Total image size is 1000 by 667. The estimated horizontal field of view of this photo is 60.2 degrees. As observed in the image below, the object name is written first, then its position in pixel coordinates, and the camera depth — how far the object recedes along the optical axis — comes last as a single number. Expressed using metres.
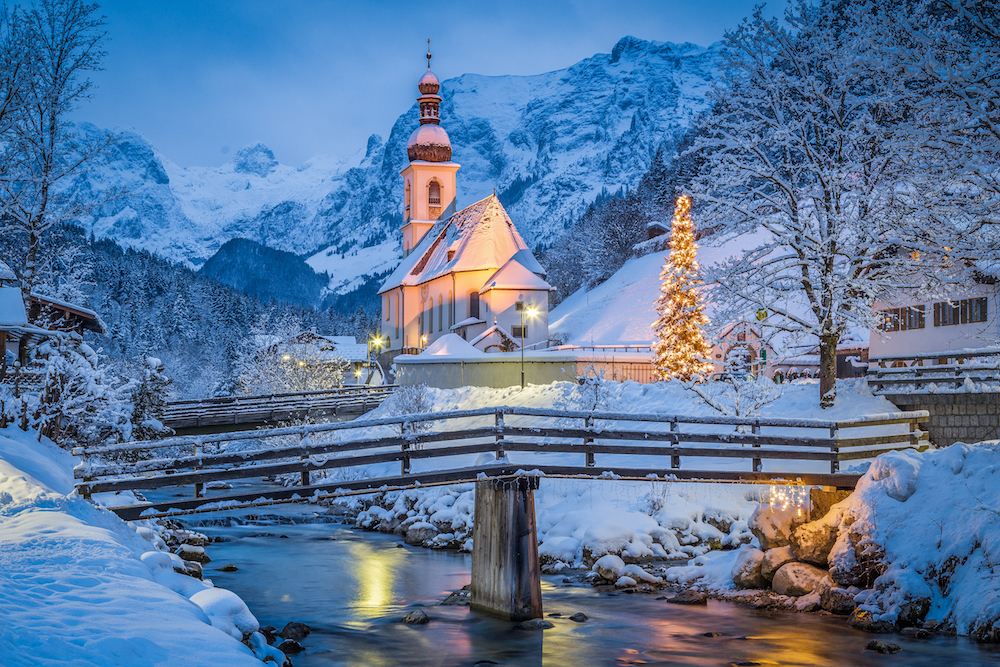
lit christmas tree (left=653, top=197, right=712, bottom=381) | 37.97
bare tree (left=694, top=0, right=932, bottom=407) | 25.23
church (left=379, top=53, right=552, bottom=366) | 61.47
